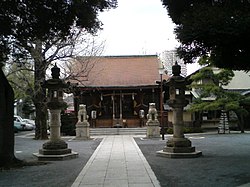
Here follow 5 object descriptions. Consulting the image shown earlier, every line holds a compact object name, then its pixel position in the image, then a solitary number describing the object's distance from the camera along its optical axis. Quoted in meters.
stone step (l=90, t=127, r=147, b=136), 31.75
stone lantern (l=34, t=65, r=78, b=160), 14.95
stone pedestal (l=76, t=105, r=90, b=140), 27.25
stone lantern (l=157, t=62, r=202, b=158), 14.87
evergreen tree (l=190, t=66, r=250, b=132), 29.16
